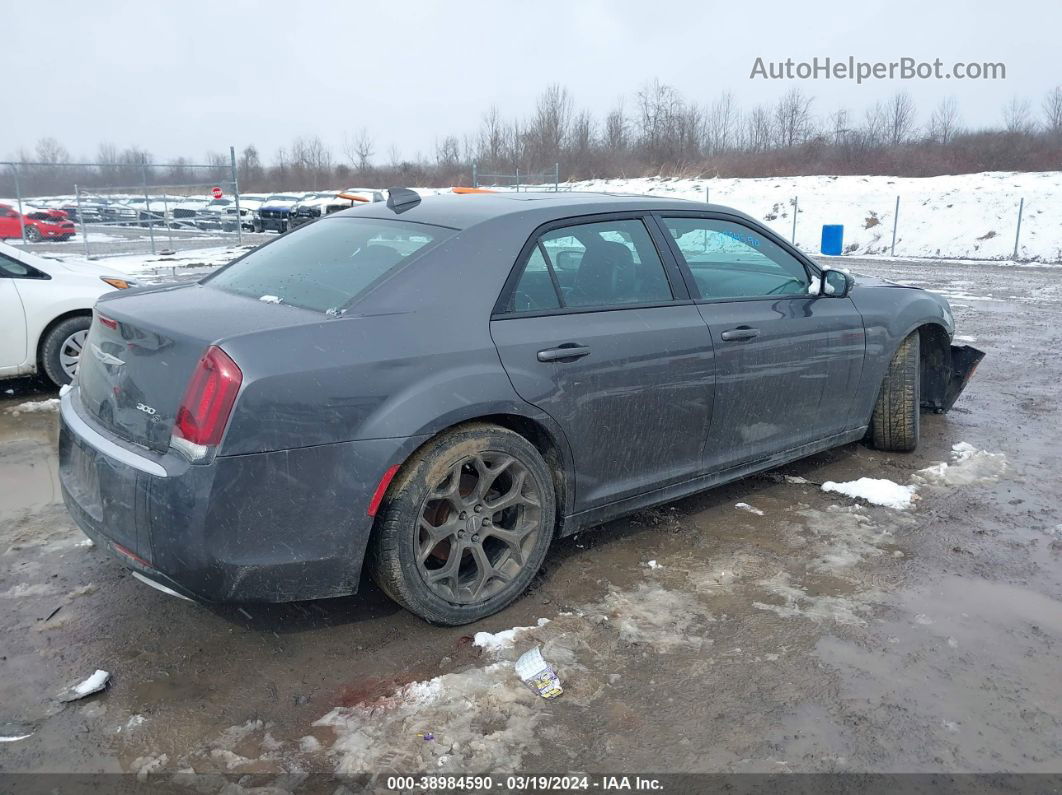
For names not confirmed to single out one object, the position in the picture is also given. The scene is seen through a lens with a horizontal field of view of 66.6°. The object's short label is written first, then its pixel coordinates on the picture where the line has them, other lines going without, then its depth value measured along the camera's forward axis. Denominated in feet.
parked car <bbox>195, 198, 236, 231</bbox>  77.72
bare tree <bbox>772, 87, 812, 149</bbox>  161.92
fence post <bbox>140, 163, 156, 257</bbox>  59.20
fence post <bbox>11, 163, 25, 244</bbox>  55.44
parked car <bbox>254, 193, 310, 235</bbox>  93.97
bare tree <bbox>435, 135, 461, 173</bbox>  167.68
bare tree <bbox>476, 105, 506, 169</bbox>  167.94
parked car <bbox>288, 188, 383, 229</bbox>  86.33
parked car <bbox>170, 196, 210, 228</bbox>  80.69
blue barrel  74.43
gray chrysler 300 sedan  8.38
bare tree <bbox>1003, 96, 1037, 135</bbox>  130.62
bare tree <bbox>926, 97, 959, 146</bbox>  141.08
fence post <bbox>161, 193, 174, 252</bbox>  62.62
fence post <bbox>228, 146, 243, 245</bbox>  59.00
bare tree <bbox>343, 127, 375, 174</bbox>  188.14
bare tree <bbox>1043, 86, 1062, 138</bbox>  132.55
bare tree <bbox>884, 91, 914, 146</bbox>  147.04
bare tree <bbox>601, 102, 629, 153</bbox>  167.84
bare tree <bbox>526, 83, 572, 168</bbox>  164.66
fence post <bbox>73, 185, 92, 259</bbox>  57.20
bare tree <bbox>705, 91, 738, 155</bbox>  162.20
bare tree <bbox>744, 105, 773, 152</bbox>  165.07
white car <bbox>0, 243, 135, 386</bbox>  19.89
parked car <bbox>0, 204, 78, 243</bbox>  72.21
